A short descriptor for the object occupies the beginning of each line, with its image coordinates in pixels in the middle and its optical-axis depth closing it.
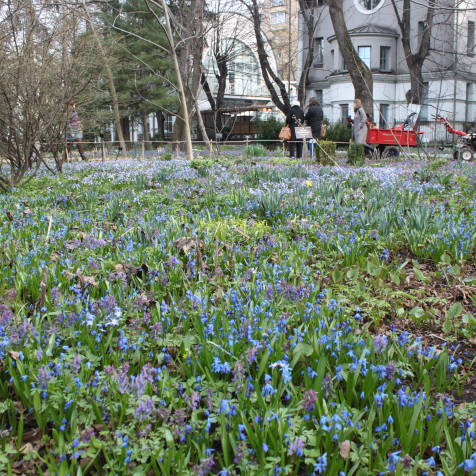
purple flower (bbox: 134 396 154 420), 1.75
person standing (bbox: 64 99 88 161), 10.65
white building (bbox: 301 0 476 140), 40.31
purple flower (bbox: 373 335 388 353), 2.25
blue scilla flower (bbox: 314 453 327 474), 1.53
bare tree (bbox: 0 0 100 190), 7.87
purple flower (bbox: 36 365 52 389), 1.91
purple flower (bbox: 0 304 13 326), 2.42
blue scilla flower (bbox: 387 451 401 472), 1.54
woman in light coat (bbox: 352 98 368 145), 15.31
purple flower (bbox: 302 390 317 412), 1.80
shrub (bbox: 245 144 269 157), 18.94
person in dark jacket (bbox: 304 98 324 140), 16.50
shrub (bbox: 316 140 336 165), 12.56
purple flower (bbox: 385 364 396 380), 2.05
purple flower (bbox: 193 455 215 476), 1.52
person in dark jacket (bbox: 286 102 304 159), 16.38
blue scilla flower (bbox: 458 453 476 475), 1.48
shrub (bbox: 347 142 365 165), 12.49
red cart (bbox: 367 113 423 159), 17.52
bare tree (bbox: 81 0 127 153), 10.93
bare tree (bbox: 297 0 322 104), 25.53
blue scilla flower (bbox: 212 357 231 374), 2.04
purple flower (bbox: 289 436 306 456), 1.60
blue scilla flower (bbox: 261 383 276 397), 1.90
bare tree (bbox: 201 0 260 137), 28.86
